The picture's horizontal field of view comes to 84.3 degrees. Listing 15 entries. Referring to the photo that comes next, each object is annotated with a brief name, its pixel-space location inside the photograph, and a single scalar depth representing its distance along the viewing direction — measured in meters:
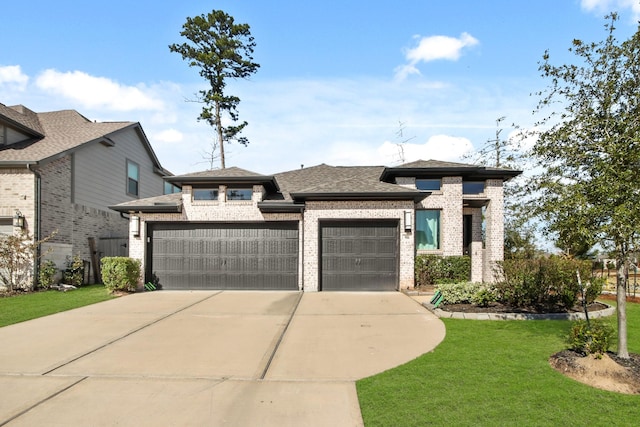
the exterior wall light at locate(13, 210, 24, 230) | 12.17
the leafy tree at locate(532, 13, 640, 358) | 4.44
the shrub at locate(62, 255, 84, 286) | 13.25
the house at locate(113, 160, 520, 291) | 11.97
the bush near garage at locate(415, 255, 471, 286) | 12.15
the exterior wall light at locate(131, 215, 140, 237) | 12.44
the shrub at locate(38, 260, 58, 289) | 12.32
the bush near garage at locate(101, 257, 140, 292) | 11.38
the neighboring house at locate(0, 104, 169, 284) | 12.39
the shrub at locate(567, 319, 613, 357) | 4.61
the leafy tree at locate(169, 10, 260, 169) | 23.92
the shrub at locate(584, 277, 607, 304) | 8.70
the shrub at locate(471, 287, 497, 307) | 8.25
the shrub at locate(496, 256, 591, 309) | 8.27
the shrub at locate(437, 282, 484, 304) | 8.48
